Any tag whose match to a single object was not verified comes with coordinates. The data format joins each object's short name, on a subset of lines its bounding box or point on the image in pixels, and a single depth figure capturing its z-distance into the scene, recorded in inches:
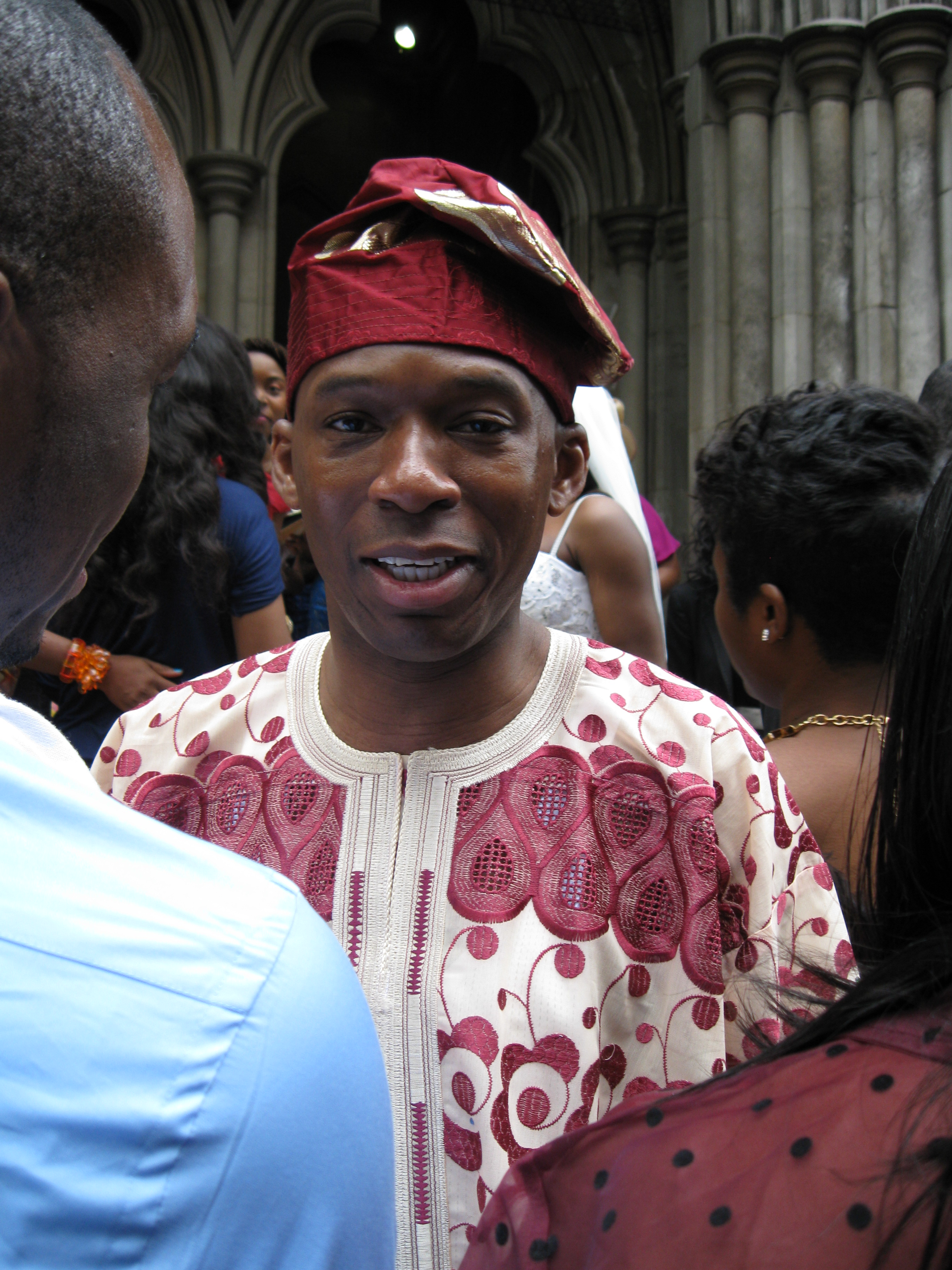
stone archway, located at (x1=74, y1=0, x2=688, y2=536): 314.0
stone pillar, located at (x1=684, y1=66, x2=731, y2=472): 247.9
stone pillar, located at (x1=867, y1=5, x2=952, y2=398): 227.0
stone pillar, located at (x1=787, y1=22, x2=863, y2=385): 235.5
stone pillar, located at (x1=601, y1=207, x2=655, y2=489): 328.2
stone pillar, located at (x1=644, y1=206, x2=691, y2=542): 326.3
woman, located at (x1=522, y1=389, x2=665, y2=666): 99.7
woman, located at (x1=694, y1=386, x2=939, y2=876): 65.4
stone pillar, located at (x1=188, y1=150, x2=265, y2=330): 291.0
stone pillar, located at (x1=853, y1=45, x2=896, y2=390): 232.1
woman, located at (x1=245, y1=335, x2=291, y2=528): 159.5
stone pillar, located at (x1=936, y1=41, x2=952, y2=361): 225.1
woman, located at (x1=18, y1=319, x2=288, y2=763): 90.4
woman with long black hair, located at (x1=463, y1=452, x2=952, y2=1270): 21.5
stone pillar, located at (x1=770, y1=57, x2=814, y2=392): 239.3
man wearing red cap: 43.8
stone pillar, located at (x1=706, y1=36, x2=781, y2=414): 242.7
